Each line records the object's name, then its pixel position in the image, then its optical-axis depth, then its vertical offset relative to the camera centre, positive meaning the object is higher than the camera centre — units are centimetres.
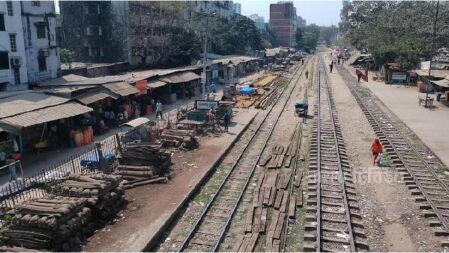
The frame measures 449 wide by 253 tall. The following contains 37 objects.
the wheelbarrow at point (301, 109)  3590 -484
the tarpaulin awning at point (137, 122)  2330 -381
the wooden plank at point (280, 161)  2152 -558
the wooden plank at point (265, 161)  2201 -566
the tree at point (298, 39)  19212 +469
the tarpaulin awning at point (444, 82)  3920 -313
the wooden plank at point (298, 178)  1884 -572
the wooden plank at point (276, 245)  1302 -587
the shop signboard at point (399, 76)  5762 -355
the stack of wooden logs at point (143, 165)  1905 -512
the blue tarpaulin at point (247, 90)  4544 -414
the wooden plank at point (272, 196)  1647 -567
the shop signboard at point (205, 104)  3142 -384
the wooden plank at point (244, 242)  1306 -586
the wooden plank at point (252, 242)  1301 -584
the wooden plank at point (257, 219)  1434 -579
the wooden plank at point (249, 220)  1434 -577
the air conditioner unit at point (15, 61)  3153 -64
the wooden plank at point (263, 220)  1434 -580
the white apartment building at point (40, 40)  3450 +100
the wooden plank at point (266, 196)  1645 -564
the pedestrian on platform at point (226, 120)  2942 -467
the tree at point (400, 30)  5875 +305
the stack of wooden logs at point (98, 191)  1469 -476
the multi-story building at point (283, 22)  19212 +1223
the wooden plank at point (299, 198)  1655 -576
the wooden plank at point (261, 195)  1652 -567
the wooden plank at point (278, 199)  1630 -573
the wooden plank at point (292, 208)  1548 -577
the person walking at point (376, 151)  2162 -503
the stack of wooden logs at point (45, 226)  1251 -507
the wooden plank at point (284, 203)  1593 -574
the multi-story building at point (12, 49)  3062 +22
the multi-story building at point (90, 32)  5612 +252
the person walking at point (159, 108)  3186 -414
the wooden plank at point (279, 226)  1386 -579
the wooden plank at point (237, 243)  1317 -589
